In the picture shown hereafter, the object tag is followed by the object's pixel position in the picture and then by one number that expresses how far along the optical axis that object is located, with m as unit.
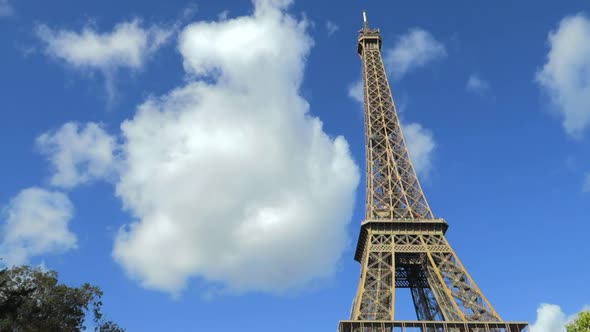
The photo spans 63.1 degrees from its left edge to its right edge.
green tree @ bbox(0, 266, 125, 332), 33.57
